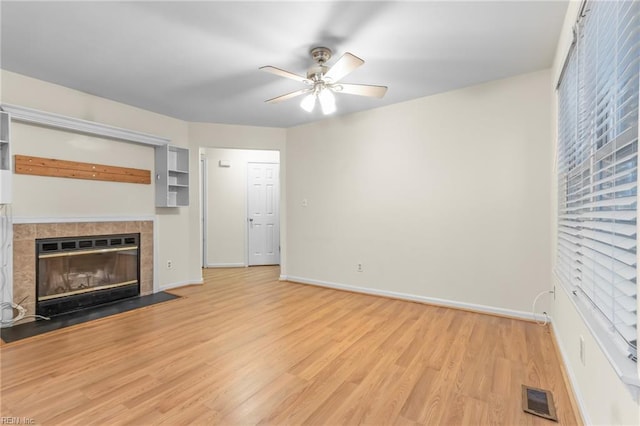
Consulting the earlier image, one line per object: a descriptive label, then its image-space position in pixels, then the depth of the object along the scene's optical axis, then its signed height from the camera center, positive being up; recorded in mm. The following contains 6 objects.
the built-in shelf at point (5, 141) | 2857 +660
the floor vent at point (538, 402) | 1711 -1145
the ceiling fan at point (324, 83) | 2408 +1118
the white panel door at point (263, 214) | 6441 -57
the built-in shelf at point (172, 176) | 4277 +523
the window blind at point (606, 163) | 1091 +237
